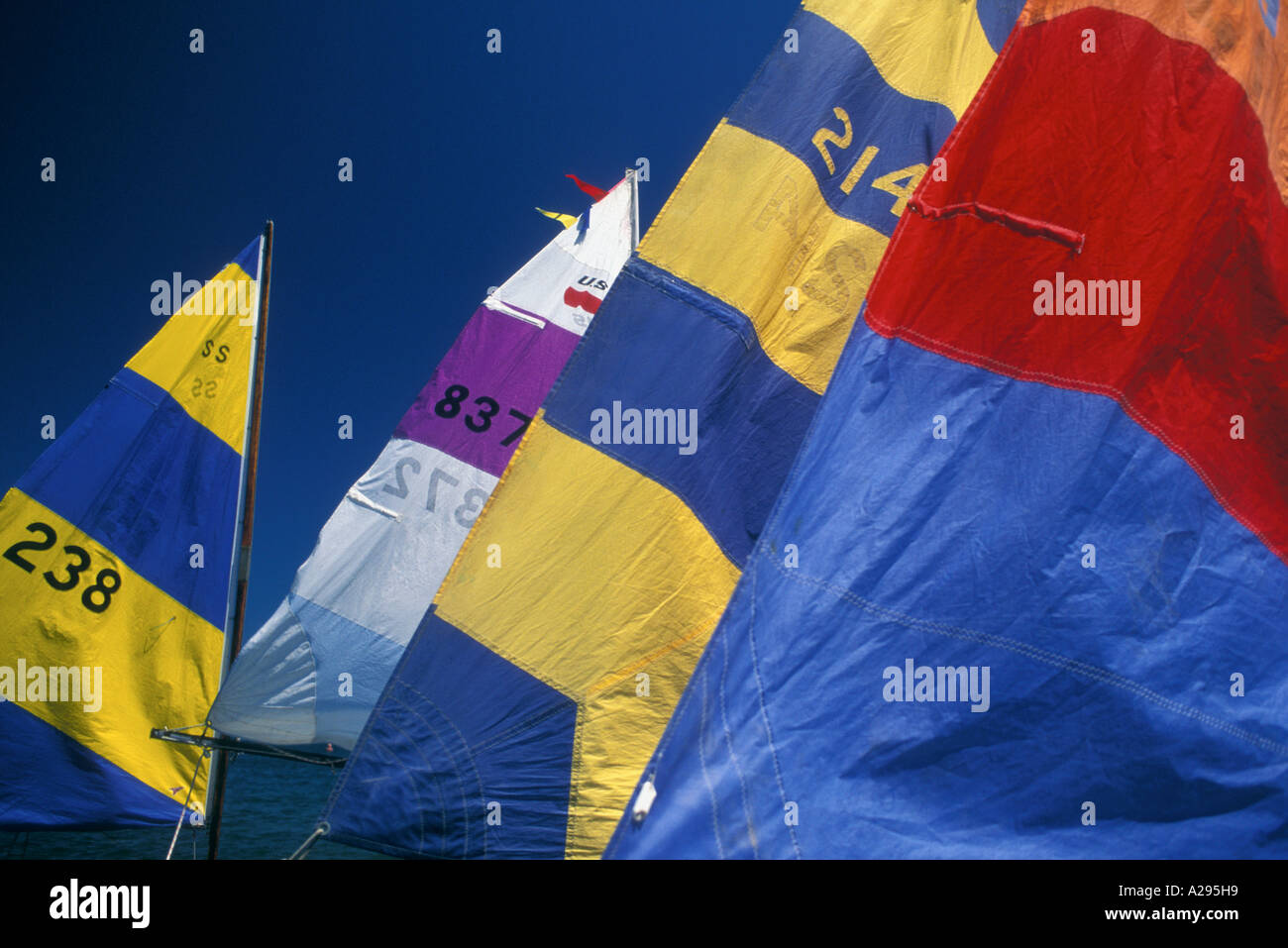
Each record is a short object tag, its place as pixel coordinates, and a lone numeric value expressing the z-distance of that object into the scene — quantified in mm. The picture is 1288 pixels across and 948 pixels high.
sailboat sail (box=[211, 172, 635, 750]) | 7176
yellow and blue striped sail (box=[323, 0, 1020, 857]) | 3811
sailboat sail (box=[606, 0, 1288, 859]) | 1901
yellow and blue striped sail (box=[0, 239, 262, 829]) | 7000
